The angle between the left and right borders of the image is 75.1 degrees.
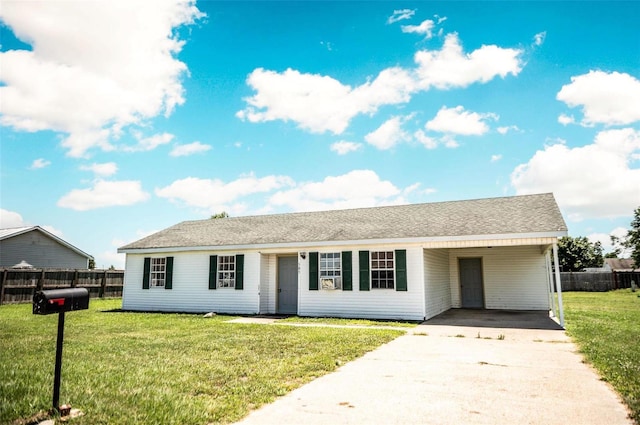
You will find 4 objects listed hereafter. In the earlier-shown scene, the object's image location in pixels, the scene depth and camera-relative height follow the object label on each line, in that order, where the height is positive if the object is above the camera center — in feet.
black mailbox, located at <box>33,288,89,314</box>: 13.37 -0.85
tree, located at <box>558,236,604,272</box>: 174.29 +6.60
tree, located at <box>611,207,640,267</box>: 127.24 +9.55
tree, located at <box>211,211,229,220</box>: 144.08 +20.31
